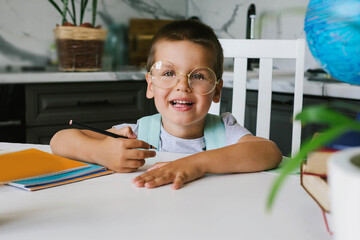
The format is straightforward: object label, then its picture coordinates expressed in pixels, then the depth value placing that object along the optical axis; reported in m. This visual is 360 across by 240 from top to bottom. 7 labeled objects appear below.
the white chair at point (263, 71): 1.44
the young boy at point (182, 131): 0.88
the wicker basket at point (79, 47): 2.35
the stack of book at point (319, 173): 0.55
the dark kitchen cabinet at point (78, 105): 2.20
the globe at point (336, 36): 0.56
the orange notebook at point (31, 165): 0.84
